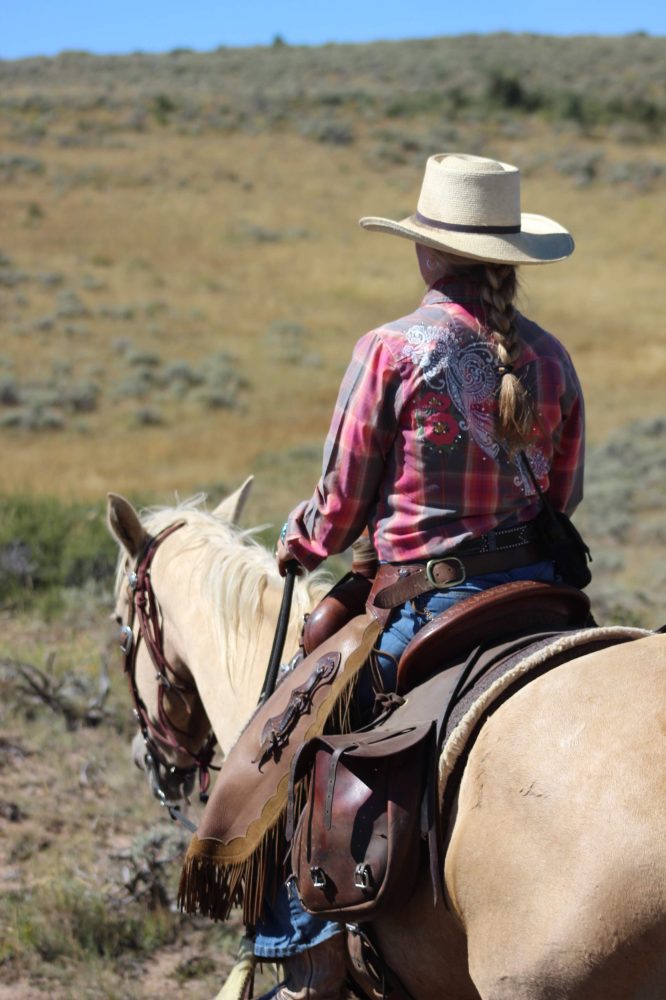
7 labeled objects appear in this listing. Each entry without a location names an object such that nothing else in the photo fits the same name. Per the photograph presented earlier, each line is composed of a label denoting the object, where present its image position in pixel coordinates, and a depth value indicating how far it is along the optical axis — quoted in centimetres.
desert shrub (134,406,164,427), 4200
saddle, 498
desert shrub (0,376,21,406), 4309
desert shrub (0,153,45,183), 8200
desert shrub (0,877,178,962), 937
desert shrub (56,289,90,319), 5591
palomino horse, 424
